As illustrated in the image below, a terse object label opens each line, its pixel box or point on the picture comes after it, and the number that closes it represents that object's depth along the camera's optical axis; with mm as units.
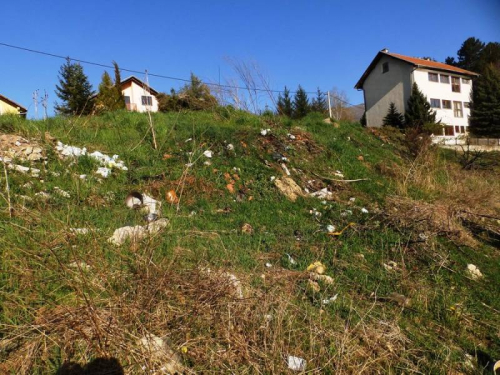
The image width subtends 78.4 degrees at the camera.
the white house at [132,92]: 25219
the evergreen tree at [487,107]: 23250
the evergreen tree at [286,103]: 20791
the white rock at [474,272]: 3089
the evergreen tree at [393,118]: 21891
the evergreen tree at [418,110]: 20297
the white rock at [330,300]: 2314
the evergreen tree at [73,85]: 21458
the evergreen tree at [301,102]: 22656
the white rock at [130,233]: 2496
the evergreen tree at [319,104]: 23319
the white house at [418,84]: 22391
